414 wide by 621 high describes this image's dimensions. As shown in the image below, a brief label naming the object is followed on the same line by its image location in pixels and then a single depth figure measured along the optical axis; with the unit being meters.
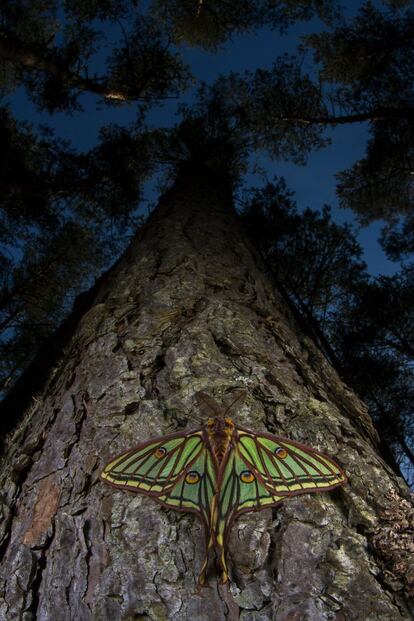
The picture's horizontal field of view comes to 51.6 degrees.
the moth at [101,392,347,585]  0.14
